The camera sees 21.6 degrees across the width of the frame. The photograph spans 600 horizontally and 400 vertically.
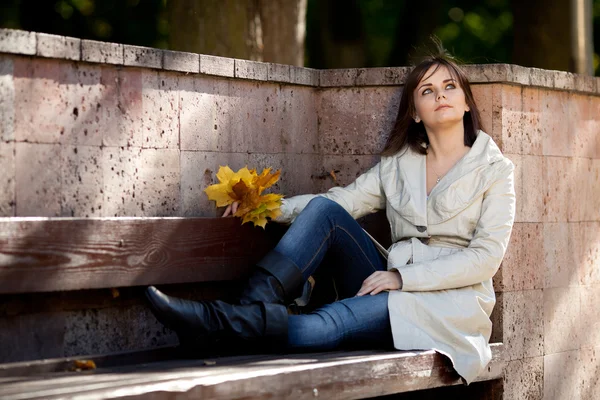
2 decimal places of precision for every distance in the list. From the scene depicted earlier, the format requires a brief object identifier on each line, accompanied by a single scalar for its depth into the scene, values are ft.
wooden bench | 18.14
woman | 22.39
